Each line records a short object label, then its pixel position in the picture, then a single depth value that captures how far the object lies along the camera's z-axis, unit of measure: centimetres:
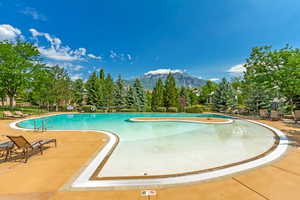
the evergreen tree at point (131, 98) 2497
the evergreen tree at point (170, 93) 2528
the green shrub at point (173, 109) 2324
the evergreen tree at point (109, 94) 2602
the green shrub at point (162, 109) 2384
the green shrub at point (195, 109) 2150
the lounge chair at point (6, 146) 428
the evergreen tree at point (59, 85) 2328
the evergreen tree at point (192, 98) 3110
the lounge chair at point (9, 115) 1409
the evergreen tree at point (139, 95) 2531
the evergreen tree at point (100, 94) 2614
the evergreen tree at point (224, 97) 2166
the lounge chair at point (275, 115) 1240
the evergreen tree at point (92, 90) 2619
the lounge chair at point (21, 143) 410
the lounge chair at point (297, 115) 1130
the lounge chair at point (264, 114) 1350
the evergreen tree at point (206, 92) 3188
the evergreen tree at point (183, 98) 2408
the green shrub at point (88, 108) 2384
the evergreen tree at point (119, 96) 2552
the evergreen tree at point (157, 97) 2577
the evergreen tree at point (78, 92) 2952
